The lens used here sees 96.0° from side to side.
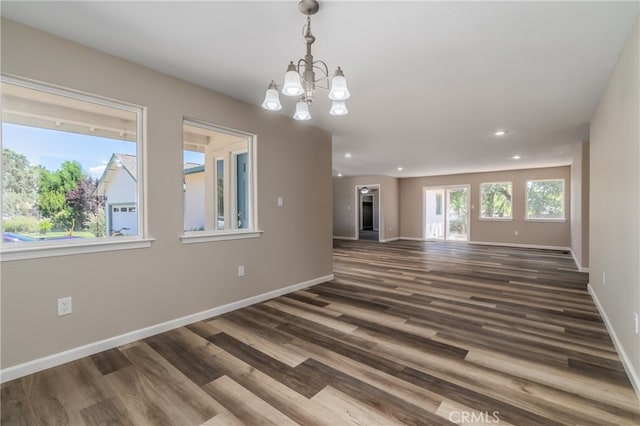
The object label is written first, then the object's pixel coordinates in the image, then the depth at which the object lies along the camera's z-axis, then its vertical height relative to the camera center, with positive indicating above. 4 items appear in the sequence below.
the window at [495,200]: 8.50 +0.31
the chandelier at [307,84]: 1.72 +0.82
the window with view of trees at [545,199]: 7.80 +0.31
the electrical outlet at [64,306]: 2.13 -0.70
